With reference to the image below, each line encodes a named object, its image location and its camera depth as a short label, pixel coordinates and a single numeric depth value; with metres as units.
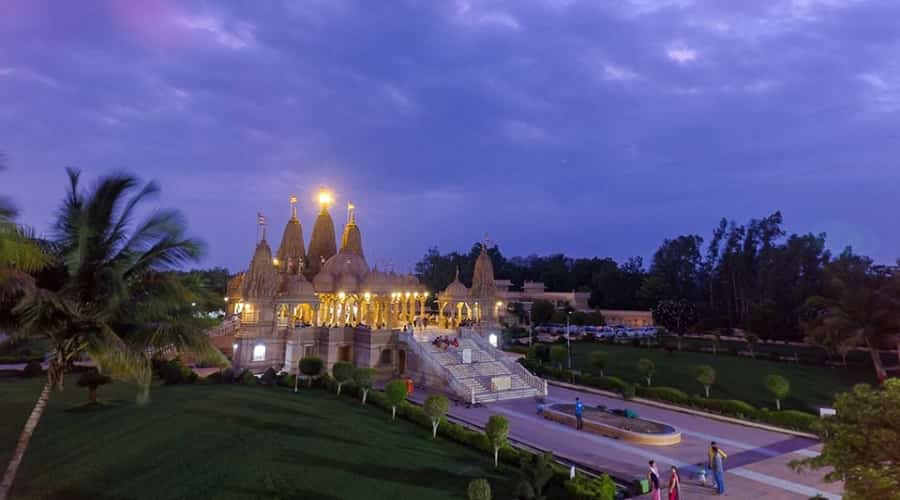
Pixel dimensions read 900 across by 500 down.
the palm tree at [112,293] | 9.40
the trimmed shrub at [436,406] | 17.06
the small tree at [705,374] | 24.72
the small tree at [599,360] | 31.02
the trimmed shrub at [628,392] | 25.19
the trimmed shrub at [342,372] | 23.80
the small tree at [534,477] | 11.51
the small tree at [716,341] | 43.18
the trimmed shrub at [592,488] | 11.87
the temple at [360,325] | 27.89
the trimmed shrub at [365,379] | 22.38
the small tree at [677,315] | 49.75
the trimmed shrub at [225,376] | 24.97
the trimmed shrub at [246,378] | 24.58
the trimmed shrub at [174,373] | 24.75
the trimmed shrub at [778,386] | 22.44
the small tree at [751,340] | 41.25
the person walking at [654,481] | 12.16
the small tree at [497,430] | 14.57
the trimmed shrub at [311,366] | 25.22
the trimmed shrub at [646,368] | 27.83
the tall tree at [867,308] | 30.55
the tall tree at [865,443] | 7.30
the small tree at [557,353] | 33.75
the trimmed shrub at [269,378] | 25.27
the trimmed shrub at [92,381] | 20.34
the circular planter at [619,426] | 18.05
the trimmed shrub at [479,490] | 10.84
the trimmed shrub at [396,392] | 19.38
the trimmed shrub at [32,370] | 27.62
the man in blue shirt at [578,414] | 20.05
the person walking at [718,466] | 13.20
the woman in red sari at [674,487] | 12.14
